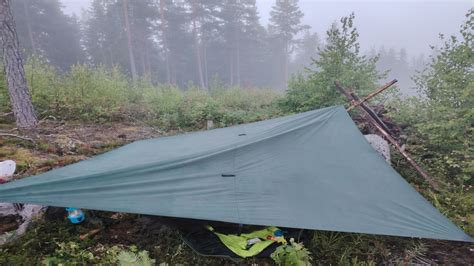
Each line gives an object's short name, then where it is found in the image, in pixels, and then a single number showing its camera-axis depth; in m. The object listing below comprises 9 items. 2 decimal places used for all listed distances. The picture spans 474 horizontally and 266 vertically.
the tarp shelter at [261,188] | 2.35
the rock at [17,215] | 2.95
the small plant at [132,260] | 2.04
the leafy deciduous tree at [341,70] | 5.80
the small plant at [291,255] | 2.42
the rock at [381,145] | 4.62
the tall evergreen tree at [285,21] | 29.56
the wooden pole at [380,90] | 3.98
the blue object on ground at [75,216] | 3.07
